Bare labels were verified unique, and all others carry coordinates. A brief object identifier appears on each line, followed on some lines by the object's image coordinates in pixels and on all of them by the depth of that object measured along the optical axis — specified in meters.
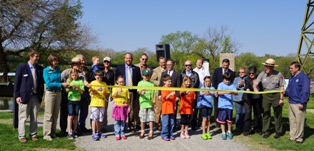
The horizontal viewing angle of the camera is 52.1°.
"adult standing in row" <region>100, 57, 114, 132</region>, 7.52
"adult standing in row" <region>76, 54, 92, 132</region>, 7.18
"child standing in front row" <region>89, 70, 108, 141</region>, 6.96
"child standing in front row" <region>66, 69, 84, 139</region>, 6.88
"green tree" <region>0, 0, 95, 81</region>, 20.97
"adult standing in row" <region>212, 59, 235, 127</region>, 8.06
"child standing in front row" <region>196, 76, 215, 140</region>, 7.49
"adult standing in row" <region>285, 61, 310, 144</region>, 6.95
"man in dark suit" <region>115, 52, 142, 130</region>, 7.59
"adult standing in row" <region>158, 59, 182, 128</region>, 7.39
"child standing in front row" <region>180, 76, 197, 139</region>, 7.30
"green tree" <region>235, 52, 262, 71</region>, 69.56
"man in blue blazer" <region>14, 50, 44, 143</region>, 6.37
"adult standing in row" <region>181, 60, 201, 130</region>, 7.99
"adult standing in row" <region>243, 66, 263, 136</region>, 7.85
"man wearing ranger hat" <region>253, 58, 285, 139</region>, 7.50
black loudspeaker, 10.08
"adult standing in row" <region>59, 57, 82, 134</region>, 6.97
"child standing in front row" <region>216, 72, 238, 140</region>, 7.44
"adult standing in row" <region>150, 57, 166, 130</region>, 8.01
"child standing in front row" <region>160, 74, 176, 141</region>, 7.09
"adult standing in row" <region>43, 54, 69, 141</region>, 6.59
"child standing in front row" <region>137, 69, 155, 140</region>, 7.21
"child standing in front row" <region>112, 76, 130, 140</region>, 7.04
